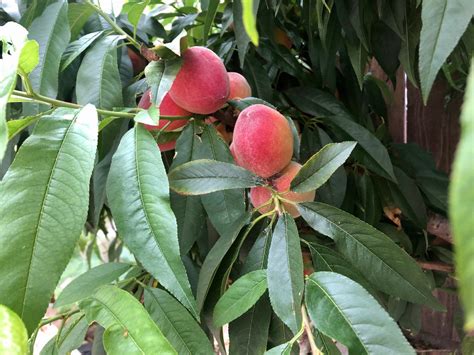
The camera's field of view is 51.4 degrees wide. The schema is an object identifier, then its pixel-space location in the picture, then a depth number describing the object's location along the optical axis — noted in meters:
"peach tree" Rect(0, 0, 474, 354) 0.37
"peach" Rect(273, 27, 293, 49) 0.84
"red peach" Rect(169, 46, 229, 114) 0.57
